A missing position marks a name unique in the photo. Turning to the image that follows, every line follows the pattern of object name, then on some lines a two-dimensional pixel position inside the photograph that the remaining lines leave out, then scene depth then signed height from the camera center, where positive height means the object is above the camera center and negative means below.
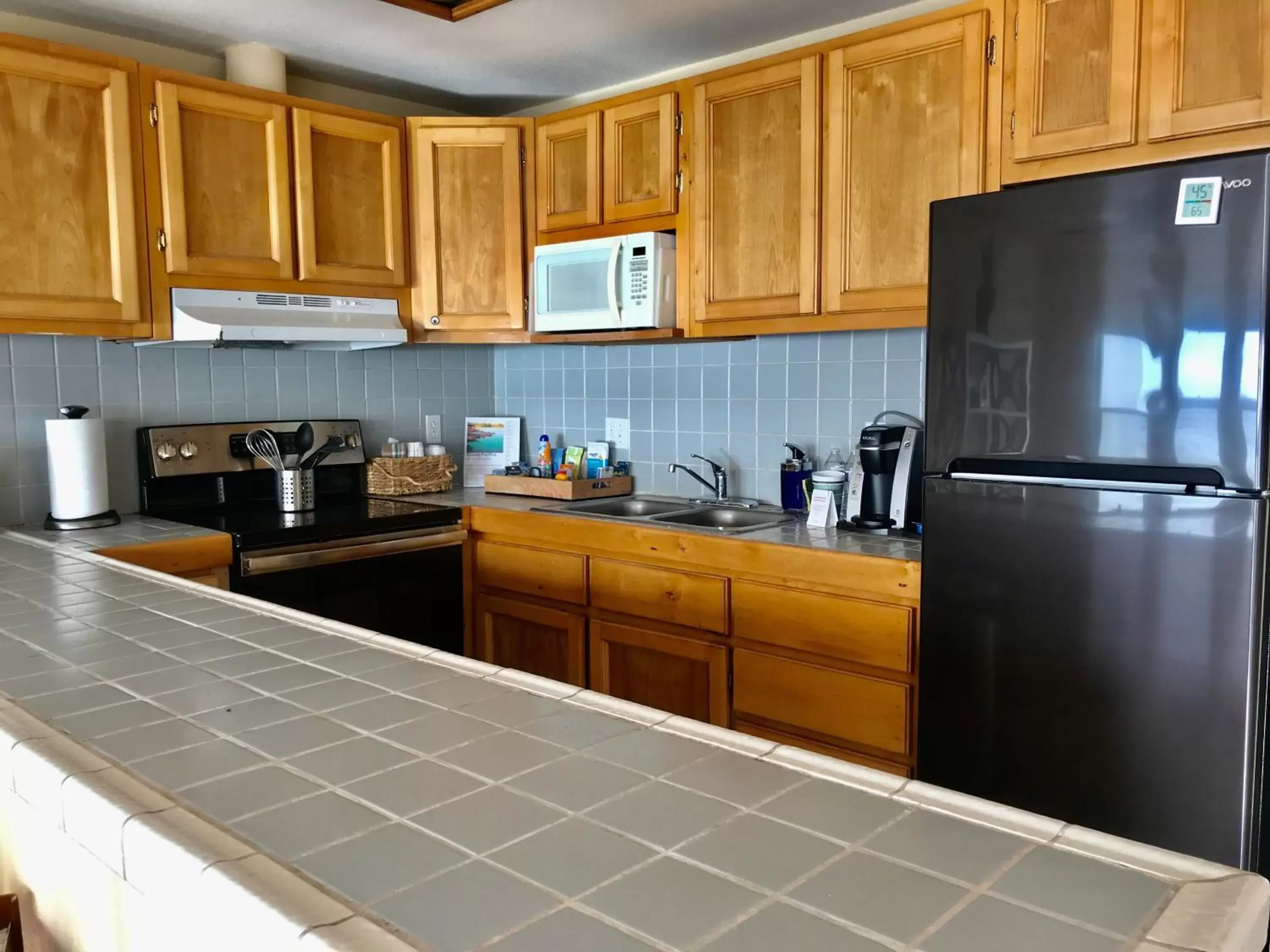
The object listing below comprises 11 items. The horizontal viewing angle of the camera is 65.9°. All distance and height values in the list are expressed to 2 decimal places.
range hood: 2.77 +0.22
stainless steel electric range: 2.73 -0.42
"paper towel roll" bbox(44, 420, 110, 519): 2.62 -0.20
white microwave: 2.93 +0.33
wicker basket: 3.47 -0.30
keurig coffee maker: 2.59 -0.25
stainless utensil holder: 3.14 -0.32
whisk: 3.25 -0.18
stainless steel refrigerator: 1.69 -0.21
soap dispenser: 3.00 -0.27
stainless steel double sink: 3.04 -0.39
